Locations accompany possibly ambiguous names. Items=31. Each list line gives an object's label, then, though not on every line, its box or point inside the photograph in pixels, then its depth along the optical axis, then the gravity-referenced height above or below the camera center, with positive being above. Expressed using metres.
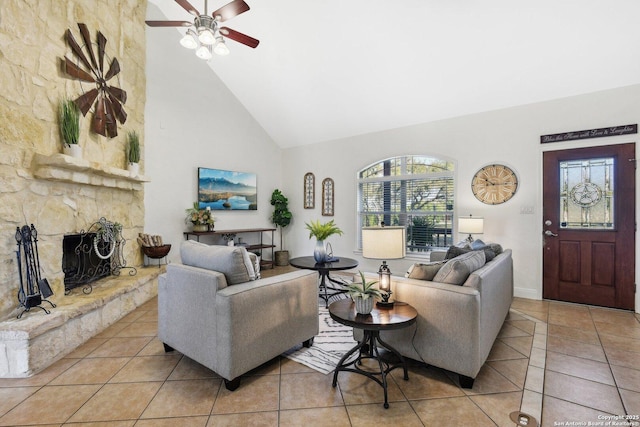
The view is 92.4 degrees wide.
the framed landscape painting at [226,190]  5.45 +0.49
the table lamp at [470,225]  4.26 -0.10
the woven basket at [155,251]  4.31 -0.51
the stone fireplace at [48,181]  2.43 +0.33
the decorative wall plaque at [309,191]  6.53 +0.55
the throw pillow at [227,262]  2.17 -0.34
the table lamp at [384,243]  2.15 -0.19
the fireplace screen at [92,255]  3.29 -0.47
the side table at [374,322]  1.90 -0.66
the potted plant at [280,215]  6.50 +0.03
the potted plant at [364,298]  2.03 -0.54
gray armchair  2.01 -0.68
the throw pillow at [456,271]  2.22 -0.39
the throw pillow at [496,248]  3.25 -0.33
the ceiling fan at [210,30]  2.84 +1.87
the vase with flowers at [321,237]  4.03 -0.27
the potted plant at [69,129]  2.99 +0.84
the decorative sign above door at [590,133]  3.63 +1.07
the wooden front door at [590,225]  3.67 -0.08
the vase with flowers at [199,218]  5.11 -0.04
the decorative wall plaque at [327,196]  6.27 +0.42
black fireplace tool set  2.52 -0.50
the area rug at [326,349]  2.39 -1.14
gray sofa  2.02 -0.73
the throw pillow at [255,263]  2.37 -0.38
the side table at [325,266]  3.89 -0.64
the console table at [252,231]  5.11 -0.33
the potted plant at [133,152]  4.15 +0.85
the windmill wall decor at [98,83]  3.26 +1.53
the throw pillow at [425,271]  2.39 -0.42
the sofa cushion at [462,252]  2.90 -0.34
